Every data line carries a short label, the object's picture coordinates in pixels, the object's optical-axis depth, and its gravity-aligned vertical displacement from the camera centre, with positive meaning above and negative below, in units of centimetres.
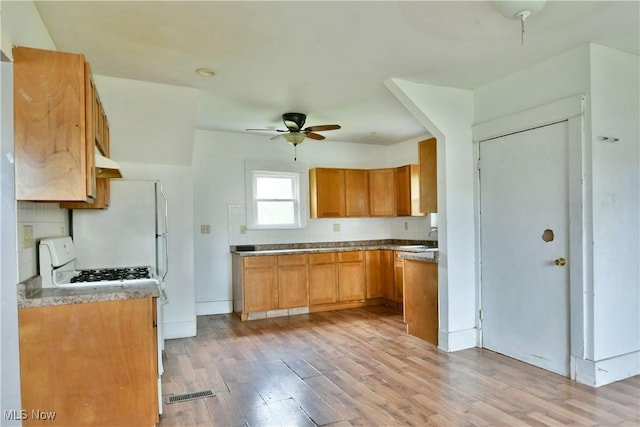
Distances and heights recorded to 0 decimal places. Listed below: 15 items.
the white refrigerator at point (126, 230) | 355 -13
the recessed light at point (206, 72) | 315 +115
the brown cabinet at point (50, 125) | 181 +42
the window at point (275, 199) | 558 +20
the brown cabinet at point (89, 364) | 192 -75
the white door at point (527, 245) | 307 -31
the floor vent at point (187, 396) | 271 -127
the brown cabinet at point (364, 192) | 578 +29
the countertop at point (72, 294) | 194 -41
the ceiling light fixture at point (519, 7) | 215 +111
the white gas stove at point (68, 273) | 234 -40
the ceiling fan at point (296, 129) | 441 +96
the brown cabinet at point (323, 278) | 529 -89
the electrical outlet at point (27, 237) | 213 -11
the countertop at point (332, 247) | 525 -51
